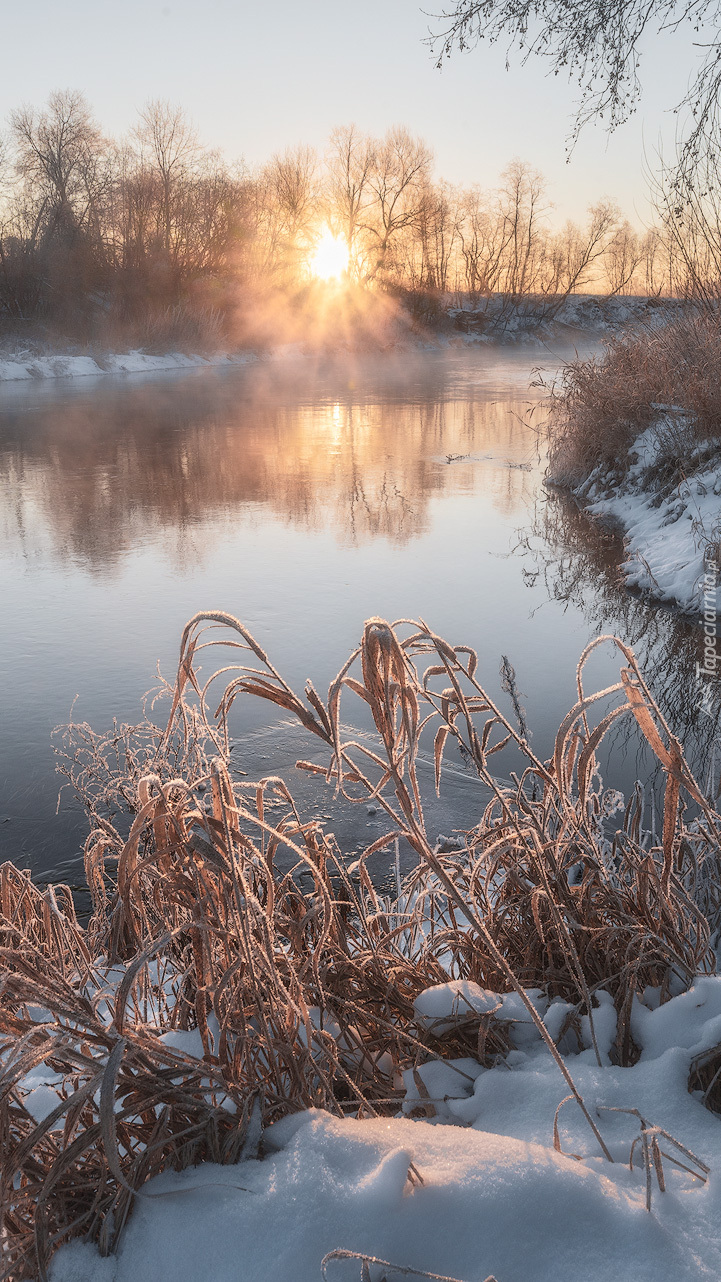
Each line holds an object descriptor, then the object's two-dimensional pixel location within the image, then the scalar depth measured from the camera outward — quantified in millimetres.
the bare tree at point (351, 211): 57375
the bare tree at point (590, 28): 5965
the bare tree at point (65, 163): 41031
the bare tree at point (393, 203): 56531
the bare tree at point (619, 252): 28109
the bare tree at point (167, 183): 42312
